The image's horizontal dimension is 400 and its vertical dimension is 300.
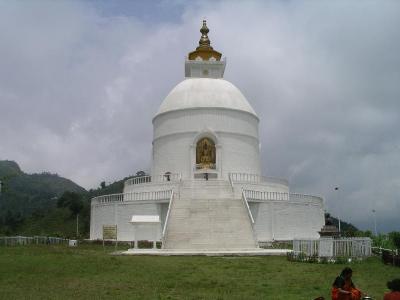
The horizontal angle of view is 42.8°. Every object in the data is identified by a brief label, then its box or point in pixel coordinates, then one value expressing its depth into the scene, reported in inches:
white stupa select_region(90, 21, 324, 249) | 909.2
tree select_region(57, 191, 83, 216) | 1962.4
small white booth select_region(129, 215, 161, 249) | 898.1
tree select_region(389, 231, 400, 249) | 784.3
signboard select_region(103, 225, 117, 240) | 961.4
